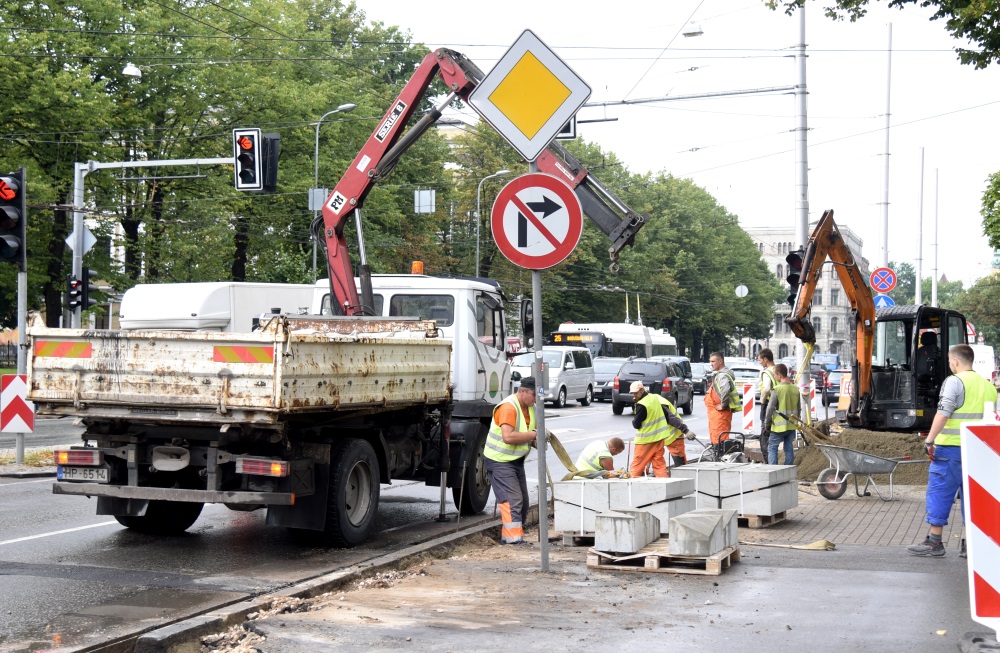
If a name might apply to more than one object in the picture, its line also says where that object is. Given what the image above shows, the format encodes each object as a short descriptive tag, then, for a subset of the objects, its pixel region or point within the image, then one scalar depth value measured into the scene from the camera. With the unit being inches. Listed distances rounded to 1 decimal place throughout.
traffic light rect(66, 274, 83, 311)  1060.5
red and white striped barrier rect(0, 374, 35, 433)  636.1
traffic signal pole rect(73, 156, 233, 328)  954.7
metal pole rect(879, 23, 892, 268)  1313.9
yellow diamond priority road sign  324.8
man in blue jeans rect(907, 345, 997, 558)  392.8
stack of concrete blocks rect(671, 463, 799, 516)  468.4
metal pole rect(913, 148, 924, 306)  1763.0
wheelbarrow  557.9
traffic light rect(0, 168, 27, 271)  578.2
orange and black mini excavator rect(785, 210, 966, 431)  769.6
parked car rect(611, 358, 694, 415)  1390.3
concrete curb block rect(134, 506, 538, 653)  253.1
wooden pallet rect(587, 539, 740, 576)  344.5
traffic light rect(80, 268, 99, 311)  1069.8
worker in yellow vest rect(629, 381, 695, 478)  532.4
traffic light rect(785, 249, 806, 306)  665.6
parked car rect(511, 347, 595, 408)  1518.2
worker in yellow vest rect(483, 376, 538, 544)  421.4
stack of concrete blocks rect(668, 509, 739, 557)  347.6
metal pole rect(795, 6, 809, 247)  836.6
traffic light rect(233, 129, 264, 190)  801.6
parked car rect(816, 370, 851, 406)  1855.3
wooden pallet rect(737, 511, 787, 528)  467.8
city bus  2046.0
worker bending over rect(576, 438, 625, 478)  486.3
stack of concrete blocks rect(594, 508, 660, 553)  360.5
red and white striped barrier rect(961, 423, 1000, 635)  237.3
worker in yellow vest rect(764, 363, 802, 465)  639.8
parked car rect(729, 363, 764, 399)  1871.3
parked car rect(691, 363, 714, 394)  1920.6
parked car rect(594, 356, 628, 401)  1727.4
